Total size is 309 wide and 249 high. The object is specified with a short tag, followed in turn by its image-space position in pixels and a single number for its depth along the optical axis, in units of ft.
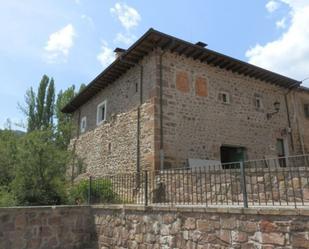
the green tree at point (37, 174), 29.48
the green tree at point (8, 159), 32.89
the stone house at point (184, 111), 33.71
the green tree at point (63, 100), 77.56
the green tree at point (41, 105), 76.02
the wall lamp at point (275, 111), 43.24
